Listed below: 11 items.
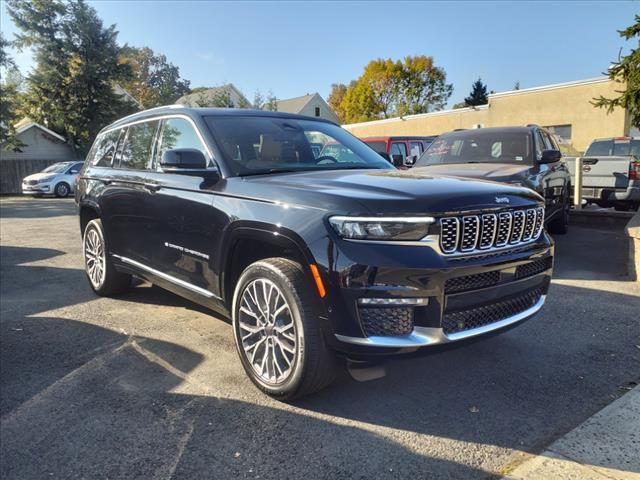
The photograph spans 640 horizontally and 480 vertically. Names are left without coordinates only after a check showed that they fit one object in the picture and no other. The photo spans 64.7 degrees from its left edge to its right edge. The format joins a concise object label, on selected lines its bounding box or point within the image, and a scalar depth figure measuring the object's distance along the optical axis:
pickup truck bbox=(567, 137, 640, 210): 10.91
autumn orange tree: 60.19
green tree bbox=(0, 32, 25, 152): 28.23
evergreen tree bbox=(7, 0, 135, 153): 32.50
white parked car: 22.50
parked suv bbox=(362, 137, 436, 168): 12.64
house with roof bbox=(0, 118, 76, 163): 32.41
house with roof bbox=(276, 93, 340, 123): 53.62
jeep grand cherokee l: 2.68
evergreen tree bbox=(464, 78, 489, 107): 52.37
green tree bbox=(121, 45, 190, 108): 64.69
